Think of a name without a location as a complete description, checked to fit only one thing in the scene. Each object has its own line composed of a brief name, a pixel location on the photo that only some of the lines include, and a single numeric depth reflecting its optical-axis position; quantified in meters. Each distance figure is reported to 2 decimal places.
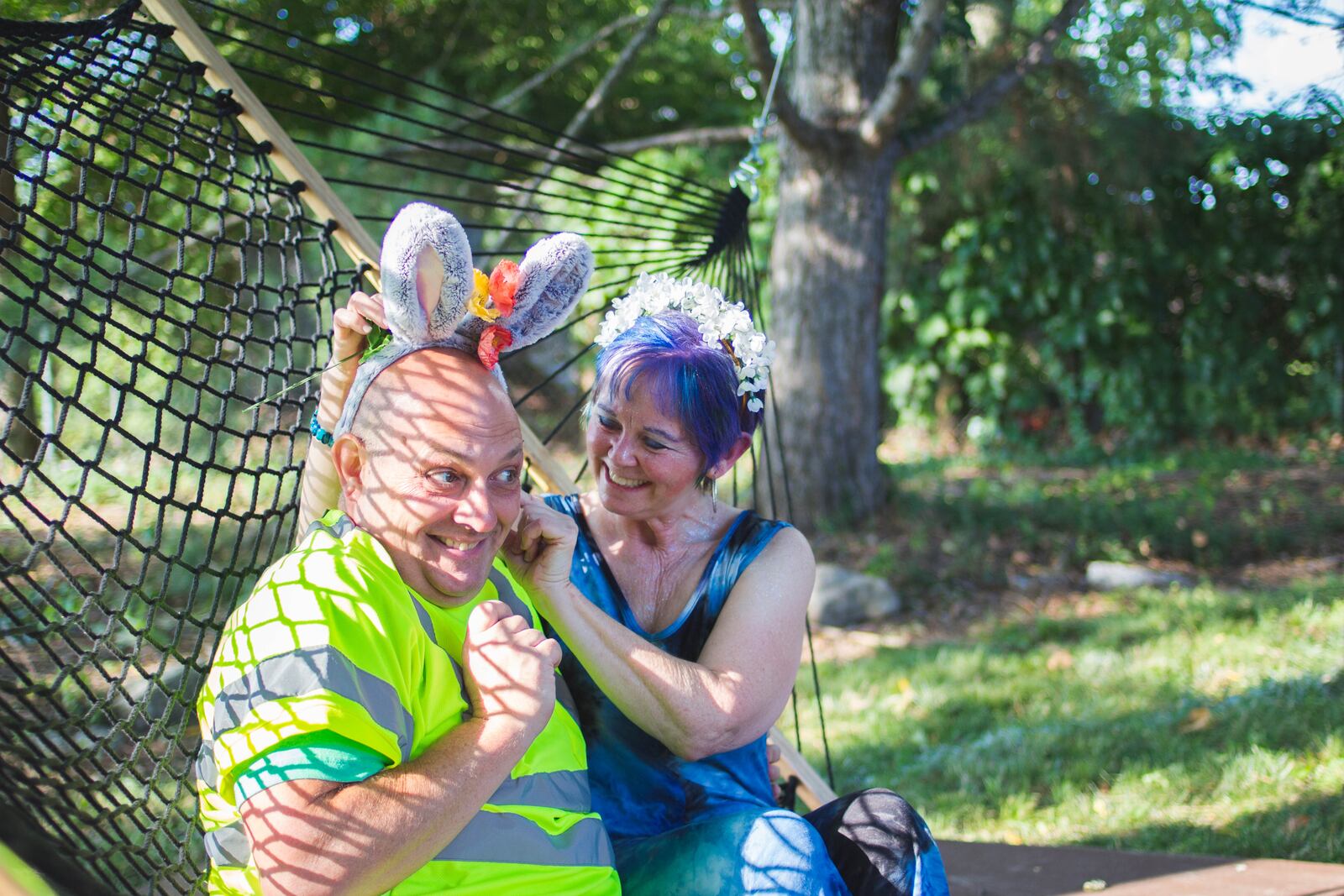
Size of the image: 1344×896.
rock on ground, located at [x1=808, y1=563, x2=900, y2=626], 4.61
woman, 1.48
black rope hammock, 1.43
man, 1.07
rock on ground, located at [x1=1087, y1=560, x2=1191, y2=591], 4.82
